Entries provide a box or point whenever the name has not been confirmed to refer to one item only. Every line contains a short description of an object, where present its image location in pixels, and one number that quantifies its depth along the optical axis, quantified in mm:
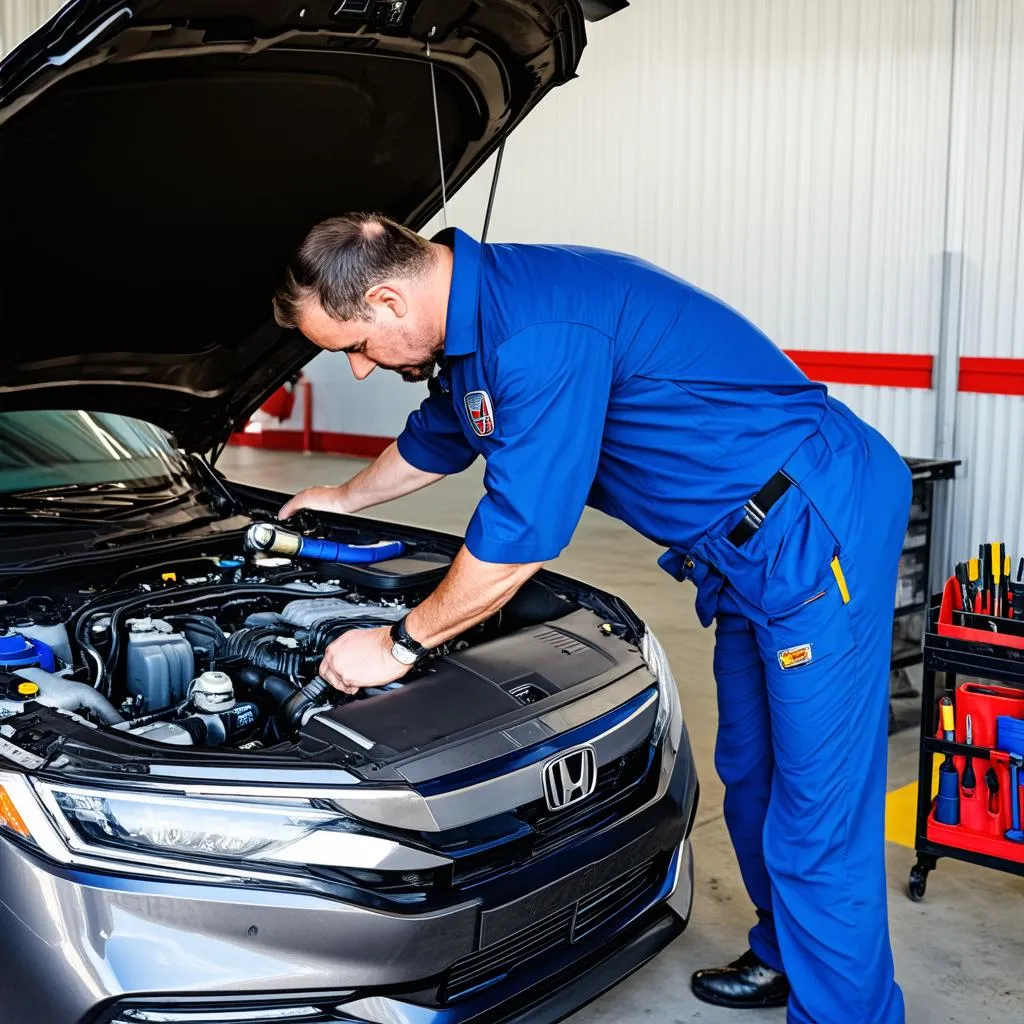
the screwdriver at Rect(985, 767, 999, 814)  2715
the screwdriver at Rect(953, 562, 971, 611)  2803
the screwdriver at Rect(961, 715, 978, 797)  2699
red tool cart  2637
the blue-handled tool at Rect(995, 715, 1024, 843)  2611
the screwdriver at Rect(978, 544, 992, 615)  2791
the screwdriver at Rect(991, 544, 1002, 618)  2770
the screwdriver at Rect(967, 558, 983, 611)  2807
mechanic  1832
